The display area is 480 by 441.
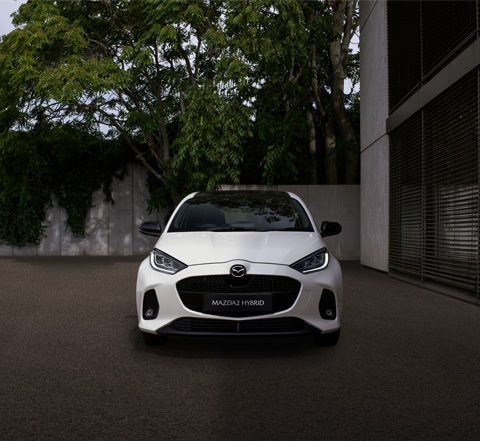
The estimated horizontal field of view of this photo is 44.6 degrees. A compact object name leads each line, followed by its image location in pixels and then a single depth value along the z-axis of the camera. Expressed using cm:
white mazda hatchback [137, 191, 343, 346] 478
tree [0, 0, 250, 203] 1392
